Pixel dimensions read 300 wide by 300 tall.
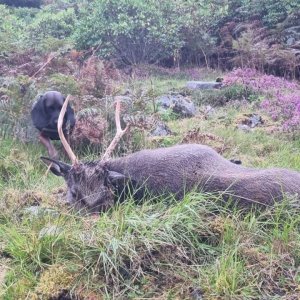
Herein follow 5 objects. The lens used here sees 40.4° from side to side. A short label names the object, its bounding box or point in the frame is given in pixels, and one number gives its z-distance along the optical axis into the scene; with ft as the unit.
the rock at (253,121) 20.96
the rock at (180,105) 22.44
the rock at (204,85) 28.51
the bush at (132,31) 38.04
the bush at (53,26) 40.61
